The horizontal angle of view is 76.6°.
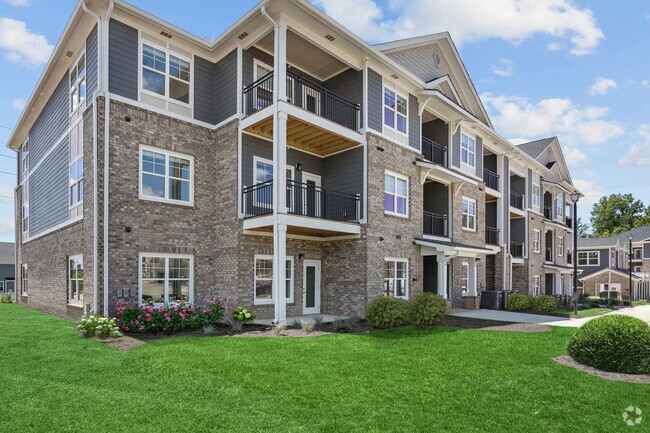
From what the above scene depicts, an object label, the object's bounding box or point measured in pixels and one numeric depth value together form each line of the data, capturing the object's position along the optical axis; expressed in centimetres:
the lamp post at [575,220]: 1925
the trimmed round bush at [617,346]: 733
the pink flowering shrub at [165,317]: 1117
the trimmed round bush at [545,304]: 1964
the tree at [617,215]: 6662
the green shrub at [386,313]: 1190
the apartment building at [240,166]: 1220
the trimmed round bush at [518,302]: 1988
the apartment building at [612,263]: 4194
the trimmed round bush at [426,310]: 1188
